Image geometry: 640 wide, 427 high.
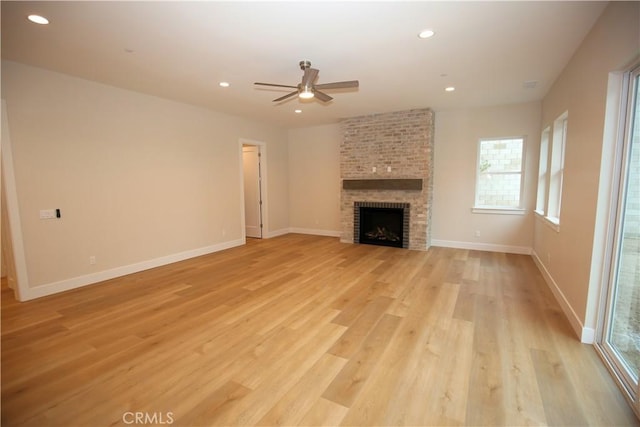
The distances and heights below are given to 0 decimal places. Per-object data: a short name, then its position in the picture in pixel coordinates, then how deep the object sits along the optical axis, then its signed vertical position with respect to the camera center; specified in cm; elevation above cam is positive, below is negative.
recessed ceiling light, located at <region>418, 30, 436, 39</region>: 274 +140
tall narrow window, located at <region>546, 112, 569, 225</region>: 419 +16
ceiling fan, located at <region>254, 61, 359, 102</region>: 323 +112
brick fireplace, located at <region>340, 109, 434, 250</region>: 591 +33
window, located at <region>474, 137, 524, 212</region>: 564 +14
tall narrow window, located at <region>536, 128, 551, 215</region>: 479 +13
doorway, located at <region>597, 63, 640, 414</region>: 215 -64
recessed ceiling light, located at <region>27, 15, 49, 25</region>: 247 +141
